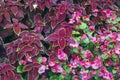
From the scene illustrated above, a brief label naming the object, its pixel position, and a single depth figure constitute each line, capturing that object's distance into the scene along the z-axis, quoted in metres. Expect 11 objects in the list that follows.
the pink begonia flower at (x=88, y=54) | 2.30
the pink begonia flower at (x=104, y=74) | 2.26
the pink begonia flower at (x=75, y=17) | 2.45
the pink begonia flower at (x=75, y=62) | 2.27
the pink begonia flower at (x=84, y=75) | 2.22
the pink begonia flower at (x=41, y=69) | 2.18
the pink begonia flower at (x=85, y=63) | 2.26
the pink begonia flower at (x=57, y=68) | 2.21
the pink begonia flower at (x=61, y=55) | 2.22
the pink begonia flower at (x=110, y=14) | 2.64
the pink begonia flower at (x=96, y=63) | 2.26
